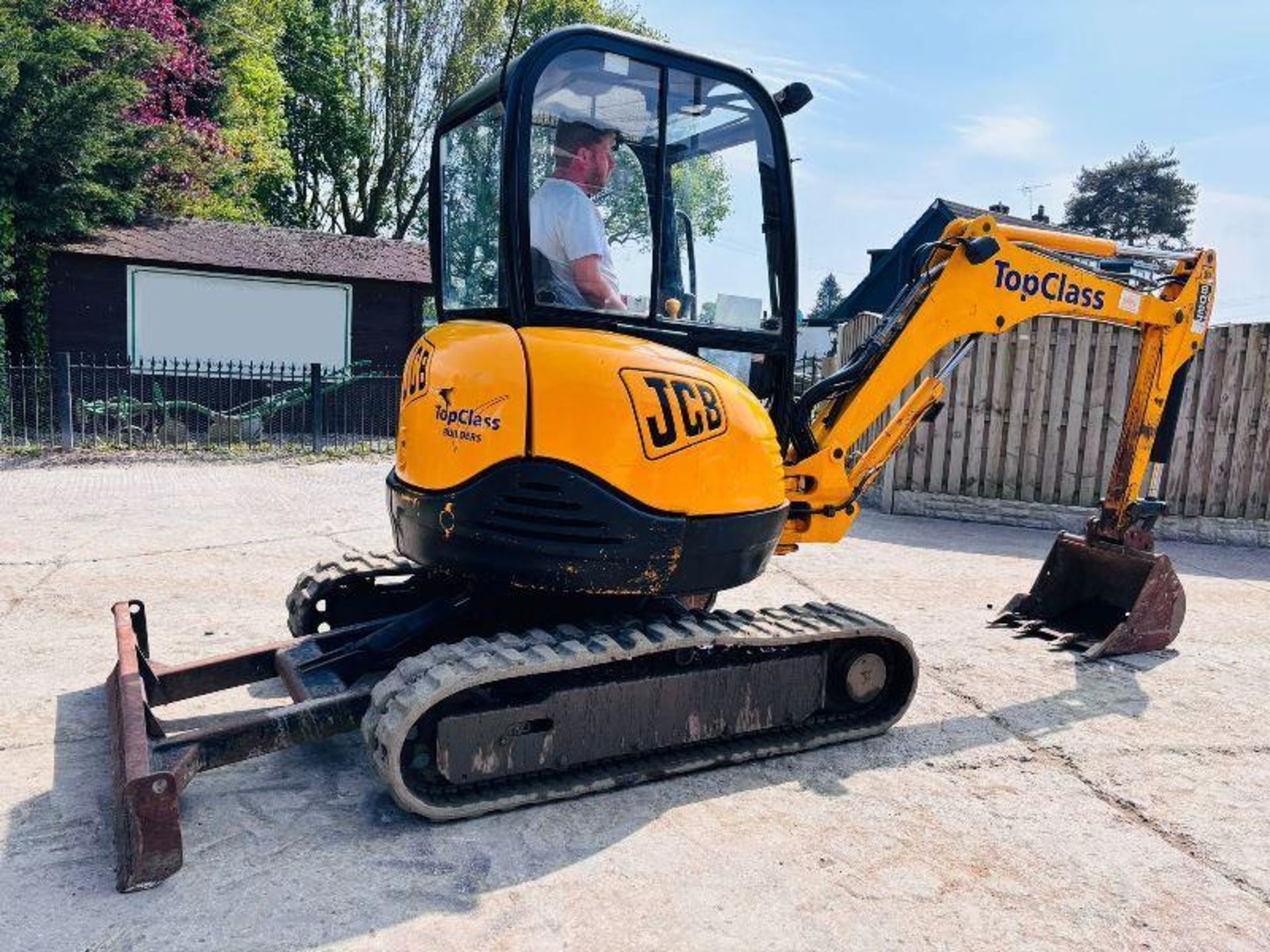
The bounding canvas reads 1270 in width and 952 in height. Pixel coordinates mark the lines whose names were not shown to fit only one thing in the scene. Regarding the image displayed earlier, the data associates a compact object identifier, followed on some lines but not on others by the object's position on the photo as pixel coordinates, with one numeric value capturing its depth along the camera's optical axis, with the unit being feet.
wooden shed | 52.29
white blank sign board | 53.72
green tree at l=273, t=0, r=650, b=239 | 87.76
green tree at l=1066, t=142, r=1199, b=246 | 164.66
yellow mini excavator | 10.43
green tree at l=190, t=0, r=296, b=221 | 64.03
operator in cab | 11.50
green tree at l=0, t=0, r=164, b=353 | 46.16
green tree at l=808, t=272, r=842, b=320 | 313.32
